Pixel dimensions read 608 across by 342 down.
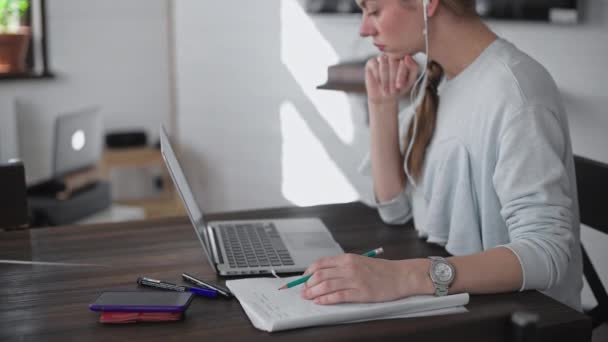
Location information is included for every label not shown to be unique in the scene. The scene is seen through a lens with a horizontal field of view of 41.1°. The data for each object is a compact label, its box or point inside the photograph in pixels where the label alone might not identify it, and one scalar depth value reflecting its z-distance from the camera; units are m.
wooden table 1.07
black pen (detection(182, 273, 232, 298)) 1.19
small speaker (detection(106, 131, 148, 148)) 4.49
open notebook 1.08
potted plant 4.33
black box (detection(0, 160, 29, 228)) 1.58
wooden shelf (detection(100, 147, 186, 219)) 4.34
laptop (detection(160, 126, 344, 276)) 1.31
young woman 1.19
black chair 1.58
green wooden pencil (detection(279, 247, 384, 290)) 1.20
